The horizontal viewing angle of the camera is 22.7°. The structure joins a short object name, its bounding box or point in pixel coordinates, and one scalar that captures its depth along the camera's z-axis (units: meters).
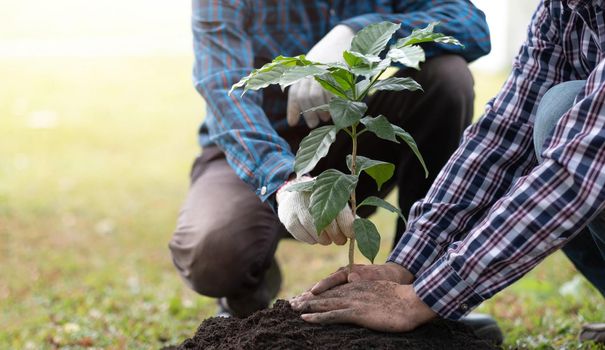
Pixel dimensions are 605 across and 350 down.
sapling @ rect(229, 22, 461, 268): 1.81
